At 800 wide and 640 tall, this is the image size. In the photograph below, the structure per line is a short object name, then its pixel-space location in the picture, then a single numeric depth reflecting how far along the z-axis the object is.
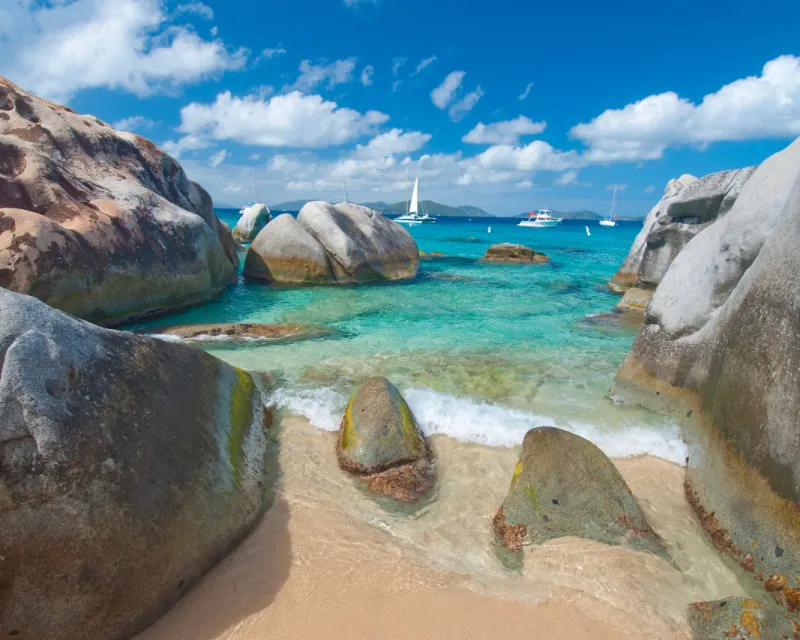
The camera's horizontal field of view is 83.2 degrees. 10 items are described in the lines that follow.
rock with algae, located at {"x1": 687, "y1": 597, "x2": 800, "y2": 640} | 2.93
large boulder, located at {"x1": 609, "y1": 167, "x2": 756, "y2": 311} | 10.34
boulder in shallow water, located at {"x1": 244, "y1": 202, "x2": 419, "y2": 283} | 17.39
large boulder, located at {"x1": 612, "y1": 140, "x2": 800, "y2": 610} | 3.72
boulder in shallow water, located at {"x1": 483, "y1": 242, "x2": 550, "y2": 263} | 27.08
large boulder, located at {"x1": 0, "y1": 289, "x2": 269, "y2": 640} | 2.69
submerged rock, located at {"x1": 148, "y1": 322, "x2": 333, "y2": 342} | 10.06
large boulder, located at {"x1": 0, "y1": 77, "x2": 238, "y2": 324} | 9.48
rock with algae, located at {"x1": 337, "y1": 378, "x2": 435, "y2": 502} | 4.87
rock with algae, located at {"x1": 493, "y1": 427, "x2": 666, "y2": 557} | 4.07
